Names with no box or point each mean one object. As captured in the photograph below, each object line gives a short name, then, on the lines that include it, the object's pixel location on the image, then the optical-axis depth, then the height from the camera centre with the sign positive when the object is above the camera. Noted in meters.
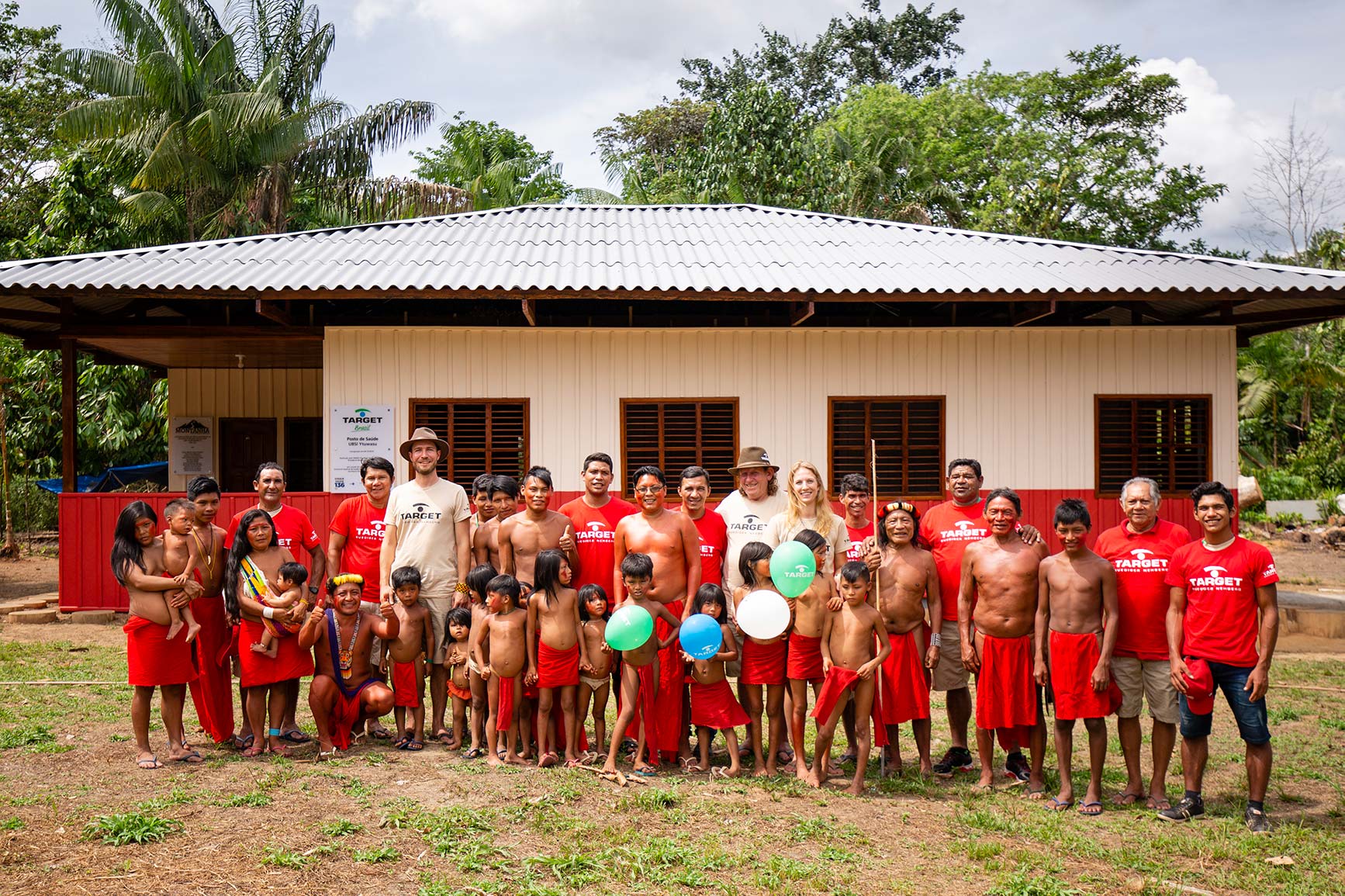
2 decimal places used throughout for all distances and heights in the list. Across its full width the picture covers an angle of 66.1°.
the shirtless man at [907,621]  5.47 -0.90
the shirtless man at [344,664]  5.89 -1.18
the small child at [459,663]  5.93 -1.18
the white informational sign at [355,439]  10.26 +0.21
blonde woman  5.66 -0.33
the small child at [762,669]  5.54 -1.14
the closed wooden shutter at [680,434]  10.45 +0.23
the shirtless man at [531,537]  5.95 -0.45
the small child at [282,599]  5.79 -0.77
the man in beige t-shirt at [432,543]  6.19 -0.50
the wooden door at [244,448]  15.01 +0.20
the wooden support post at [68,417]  10.71 +0.50
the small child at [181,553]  5.74 -0.51
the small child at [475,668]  5.81 -1.16
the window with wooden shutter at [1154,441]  10.63 +0.12
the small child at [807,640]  5.48 -0.98
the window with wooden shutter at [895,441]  10.55 +0.15
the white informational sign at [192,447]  14.62 +0.22
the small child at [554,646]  5.62 -1.03
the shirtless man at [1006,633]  5.27 -0.93
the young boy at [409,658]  6.02 -1.16
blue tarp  16.73 -0.23
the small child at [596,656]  5.64 -1.08
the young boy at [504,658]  5.68 -1.10
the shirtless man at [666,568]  5.63 -0.61
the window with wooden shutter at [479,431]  10.39 +0.28
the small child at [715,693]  5.50 -1.27
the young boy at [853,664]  5.27 -1.07
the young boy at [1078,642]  5.02 -0.93
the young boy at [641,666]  5.50 -1.13
